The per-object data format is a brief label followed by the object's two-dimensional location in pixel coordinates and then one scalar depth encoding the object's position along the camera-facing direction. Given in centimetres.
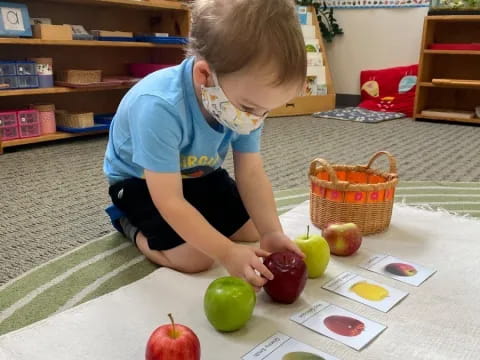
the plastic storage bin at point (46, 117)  203
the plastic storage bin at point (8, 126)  190
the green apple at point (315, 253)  85
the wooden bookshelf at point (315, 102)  299
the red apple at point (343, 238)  95
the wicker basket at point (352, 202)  103
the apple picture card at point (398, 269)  89
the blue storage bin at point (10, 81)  189
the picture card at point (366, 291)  81
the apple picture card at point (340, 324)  71
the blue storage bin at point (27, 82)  194
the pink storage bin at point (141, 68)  236
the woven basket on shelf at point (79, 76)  208
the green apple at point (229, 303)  69
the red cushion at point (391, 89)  300
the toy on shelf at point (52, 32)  193
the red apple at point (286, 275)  76
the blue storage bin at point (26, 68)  193
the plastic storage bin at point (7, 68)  188
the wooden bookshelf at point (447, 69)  274
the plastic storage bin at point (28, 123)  195
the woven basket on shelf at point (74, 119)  211
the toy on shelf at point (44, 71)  198
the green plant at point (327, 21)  329
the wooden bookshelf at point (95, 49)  207
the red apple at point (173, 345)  57
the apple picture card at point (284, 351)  66
